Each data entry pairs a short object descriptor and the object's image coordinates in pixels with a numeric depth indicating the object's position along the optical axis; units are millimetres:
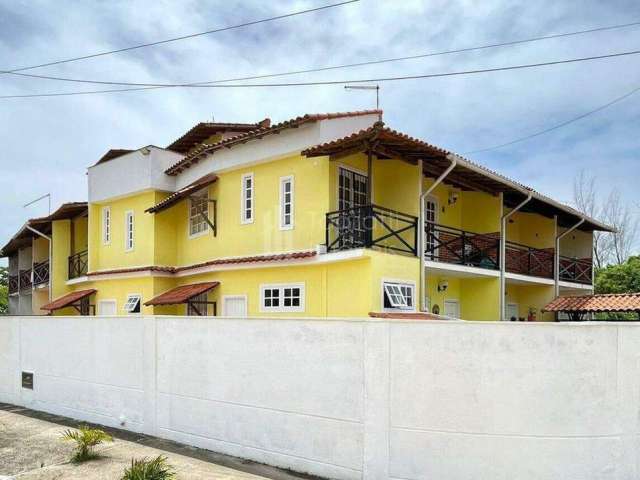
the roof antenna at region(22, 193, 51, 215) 24578
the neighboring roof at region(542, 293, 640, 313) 16000
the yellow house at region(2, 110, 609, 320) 11859
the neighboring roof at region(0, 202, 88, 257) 20781
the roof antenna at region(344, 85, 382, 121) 14004
